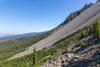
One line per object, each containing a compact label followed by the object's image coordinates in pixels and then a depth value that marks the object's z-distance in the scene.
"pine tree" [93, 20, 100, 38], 14.15
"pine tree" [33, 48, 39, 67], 18.56
